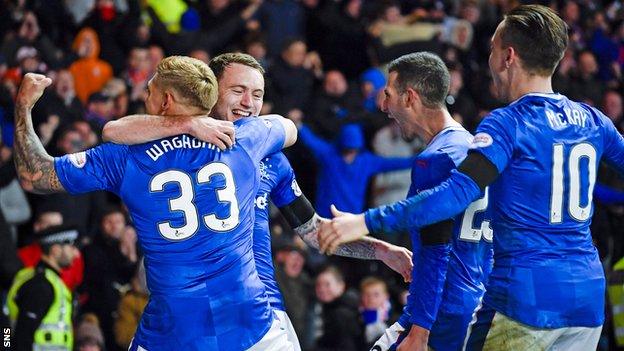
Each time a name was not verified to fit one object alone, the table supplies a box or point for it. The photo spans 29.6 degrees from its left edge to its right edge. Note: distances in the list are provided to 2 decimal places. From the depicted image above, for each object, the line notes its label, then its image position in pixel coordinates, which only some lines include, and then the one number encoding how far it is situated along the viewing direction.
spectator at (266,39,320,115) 14.95
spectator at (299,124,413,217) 13.77
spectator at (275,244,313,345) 12.16
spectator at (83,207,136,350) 11.61
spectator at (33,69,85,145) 12.62
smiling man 6.70
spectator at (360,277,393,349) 12.13
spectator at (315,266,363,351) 12.09
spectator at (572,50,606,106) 16.73
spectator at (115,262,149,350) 11.36
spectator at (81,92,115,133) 13.51
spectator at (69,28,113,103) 14.29
